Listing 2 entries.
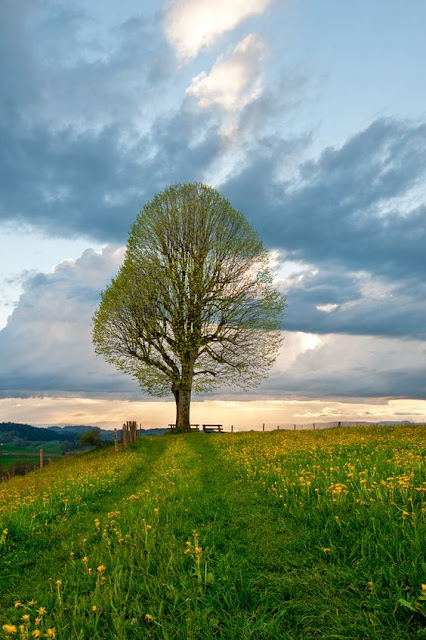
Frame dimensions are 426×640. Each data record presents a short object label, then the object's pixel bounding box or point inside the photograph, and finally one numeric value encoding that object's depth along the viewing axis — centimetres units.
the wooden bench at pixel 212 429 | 4505
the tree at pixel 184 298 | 3766
